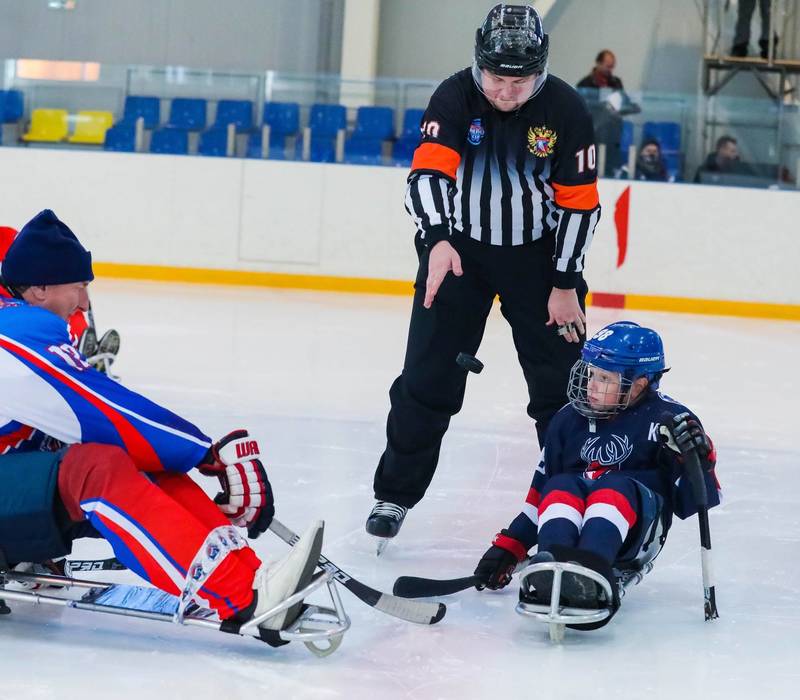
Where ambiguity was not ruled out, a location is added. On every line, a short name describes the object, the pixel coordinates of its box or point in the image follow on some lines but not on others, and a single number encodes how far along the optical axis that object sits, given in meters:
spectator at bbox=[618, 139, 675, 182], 17.23
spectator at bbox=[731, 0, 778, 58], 20.75
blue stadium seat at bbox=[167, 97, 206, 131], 18.55
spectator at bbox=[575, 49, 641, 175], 17.37
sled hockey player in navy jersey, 4.47
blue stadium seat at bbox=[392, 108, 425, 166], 17.89
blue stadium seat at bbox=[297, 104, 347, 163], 17.89
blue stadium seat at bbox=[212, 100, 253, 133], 18.30
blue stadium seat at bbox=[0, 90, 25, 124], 18.50
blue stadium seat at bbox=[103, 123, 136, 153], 18.09
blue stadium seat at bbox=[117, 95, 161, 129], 18.52
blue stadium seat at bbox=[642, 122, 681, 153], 17.42
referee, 5.33
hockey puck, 5.43
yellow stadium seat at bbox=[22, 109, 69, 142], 18.28
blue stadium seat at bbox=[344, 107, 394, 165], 17.83
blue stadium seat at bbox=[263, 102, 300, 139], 18.00
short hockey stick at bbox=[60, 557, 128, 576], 4.55
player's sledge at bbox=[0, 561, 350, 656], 4.04
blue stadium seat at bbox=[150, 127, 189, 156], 18.09
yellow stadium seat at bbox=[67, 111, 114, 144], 18.45
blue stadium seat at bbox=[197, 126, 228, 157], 18.11
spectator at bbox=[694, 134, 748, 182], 17.19
